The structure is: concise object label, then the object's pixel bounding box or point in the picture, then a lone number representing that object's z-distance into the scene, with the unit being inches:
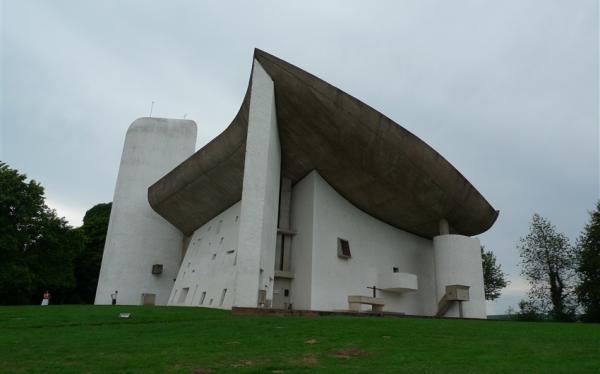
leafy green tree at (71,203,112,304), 1518.2
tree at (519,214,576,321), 1110.8
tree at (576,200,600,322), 994.0
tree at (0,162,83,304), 989.2
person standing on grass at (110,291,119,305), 1140.5
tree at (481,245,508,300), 1529.3
